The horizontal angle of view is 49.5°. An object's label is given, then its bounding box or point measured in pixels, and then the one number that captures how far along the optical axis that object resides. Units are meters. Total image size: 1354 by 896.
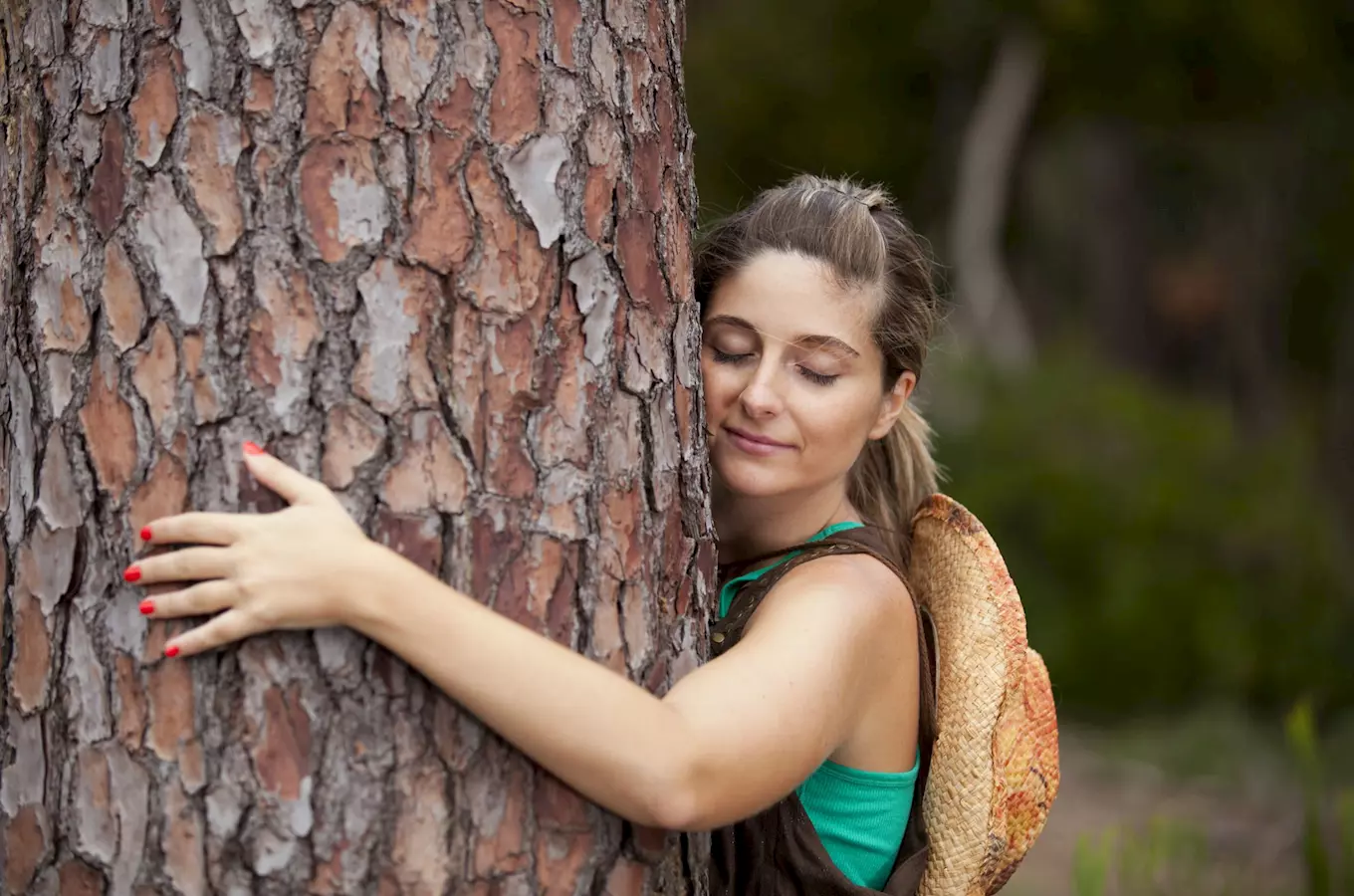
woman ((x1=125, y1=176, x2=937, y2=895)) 1.71
